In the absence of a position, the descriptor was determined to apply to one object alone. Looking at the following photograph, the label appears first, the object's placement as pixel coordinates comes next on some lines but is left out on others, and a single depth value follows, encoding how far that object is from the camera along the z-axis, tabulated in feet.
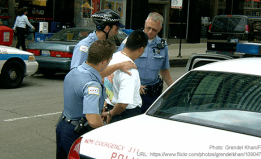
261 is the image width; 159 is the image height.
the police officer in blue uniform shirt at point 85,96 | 9.95
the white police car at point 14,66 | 30.22
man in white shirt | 11.50
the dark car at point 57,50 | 34.63
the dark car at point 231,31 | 54.53
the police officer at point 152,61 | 14.61
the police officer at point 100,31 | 12.88
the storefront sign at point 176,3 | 55.52
